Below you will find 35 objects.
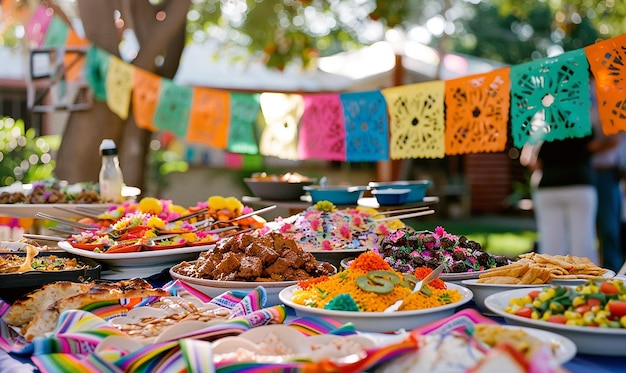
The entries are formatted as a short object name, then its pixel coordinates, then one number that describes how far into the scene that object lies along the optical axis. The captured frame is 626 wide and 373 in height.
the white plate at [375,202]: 2.75
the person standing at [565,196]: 5.07
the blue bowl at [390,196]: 2.63
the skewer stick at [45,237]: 2.39
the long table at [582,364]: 1.10
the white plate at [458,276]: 1.62
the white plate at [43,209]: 2.76
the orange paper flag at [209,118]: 4.51
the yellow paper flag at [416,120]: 3.24
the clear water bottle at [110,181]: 3.05
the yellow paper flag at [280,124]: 4.34
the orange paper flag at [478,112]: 2.95
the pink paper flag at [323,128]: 3.90
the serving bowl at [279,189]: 3.23
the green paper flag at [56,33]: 5.00
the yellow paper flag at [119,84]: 4.82
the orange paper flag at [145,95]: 4.71
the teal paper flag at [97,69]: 4.93
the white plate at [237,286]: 1.59
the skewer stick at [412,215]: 2.14
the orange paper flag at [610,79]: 2.42
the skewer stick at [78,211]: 2.65
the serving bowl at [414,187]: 2.89
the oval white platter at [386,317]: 1.28
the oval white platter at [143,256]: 1.95
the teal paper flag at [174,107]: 4.61
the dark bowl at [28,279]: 1.60
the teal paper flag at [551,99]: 2.61
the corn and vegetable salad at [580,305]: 1.17
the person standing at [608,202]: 5.33
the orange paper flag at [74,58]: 5.00
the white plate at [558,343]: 1.02
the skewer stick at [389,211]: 2.35
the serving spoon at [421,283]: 1.32
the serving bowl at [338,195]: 2.73
